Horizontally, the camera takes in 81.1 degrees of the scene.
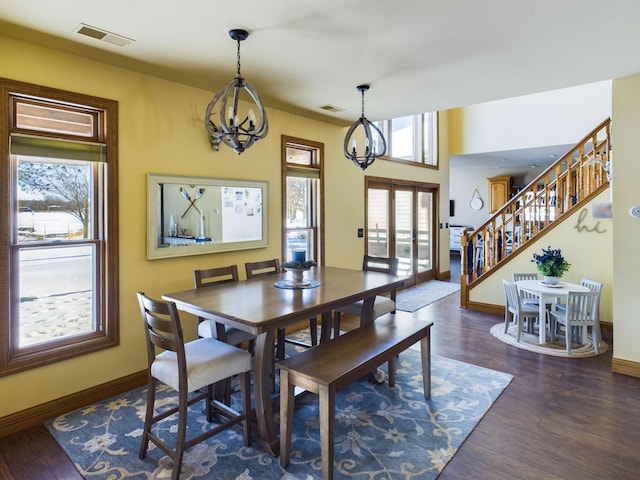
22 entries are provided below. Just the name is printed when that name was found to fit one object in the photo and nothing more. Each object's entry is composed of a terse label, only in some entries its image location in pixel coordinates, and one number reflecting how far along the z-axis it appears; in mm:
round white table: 3931
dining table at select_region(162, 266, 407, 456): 2230
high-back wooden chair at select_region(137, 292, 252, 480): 2027
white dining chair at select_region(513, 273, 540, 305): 4428
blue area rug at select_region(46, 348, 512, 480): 2139
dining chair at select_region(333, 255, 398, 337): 3506
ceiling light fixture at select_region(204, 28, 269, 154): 2475
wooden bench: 2014
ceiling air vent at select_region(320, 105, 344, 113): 4248
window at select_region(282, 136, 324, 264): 4547
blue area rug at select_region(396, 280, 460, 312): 5749
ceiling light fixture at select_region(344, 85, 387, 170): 3474
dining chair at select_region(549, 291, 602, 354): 3794
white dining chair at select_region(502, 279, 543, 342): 4161
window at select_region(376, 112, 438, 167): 6703
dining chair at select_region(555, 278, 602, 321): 4021
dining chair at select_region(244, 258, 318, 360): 3543
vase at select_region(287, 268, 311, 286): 3051
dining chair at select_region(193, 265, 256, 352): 2736
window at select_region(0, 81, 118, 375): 2578
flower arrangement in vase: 4172
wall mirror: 3294
